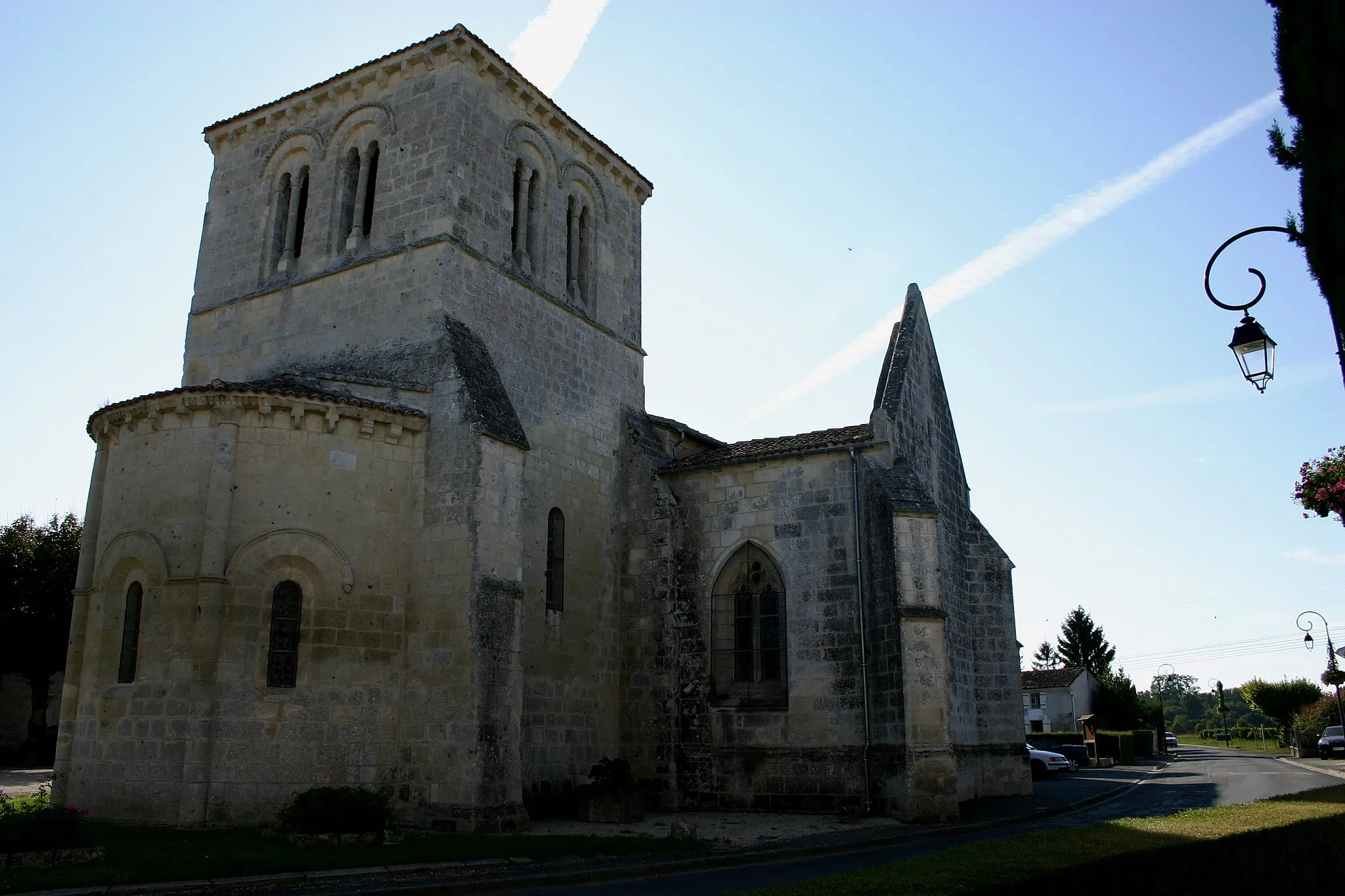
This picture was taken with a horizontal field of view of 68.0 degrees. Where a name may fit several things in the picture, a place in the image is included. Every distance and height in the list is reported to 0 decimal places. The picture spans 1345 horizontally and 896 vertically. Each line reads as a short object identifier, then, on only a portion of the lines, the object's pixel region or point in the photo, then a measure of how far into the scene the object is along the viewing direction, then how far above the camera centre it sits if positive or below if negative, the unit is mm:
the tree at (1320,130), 9562 +5409
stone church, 15430 +2789
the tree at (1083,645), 81250 +3854
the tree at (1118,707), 58156 -839
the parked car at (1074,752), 42188 -2487
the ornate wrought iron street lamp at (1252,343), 10867 +3709
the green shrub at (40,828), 10906 -1436
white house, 63656 -382
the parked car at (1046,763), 32812 -2311
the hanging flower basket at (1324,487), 15234 +3110
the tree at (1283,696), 60969 -291
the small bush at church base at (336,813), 13102 -1529
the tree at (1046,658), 92606 +3240
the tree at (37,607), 32625 +2859
